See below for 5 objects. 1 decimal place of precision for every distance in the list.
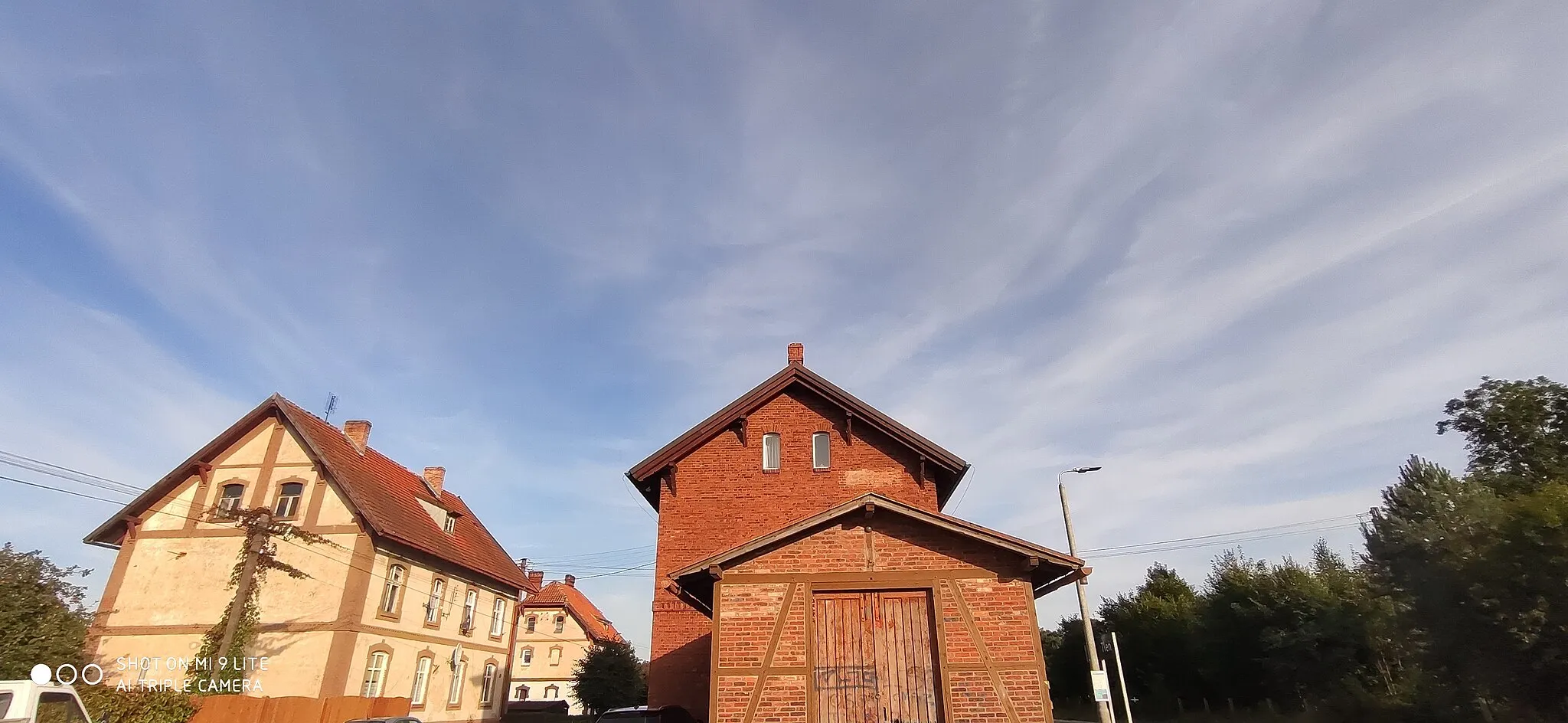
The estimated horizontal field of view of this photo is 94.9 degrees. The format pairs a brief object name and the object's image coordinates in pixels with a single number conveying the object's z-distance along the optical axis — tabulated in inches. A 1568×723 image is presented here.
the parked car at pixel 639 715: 550.0
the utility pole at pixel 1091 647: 739.4
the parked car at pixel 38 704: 365.7
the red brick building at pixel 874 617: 452.4
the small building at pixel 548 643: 1978.3
